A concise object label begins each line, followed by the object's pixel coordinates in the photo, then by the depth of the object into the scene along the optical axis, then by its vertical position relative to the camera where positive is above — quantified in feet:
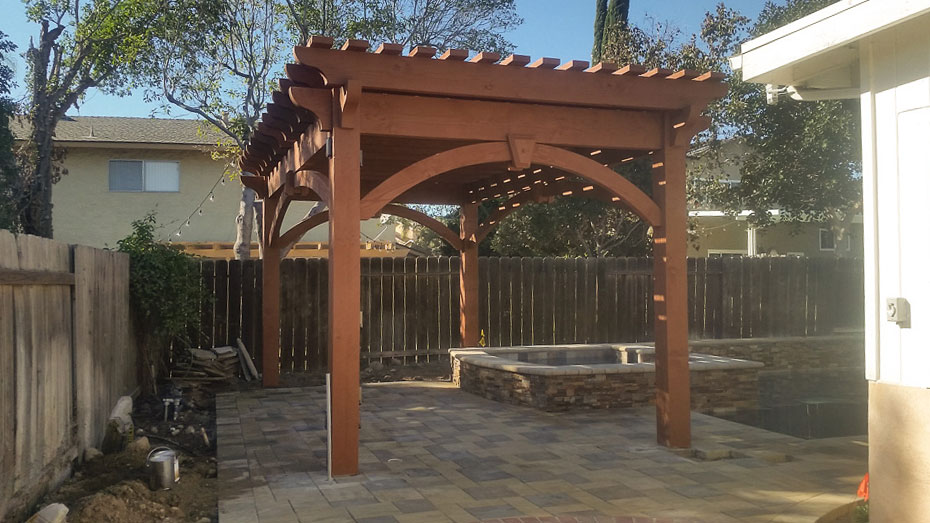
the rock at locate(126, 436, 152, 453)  22.24 -4.86
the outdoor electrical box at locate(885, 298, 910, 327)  14.34 -0.80
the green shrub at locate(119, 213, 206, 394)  31.30 -0.62
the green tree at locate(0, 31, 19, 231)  43.68 +7.33
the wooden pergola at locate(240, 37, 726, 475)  20.61 +4.27
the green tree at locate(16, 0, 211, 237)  50.65 +14.99
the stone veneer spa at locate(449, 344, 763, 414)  30.40 -4.52
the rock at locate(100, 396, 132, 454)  22.91 -4.62
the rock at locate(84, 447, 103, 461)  20.99 -4.81
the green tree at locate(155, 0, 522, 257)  54.75 +17.07
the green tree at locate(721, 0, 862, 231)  46.29 +7.53
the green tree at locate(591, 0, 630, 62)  63.72 +22.01
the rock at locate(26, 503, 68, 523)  14.74 -4.53
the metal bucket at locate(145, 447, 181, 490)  19.20 -4.83
